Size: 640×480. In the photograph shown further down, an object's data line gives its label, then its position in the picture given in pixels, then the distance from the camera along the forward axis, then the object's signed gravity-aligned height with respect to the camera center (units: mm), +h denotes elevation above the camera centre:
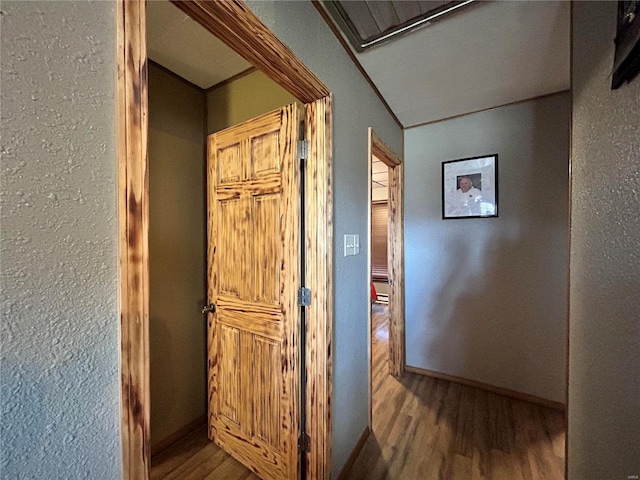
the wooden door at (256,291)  1405 -323
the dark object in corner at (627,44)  699 +541
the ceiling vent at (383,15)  1270 +1117
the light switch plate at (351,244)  1569 -50
